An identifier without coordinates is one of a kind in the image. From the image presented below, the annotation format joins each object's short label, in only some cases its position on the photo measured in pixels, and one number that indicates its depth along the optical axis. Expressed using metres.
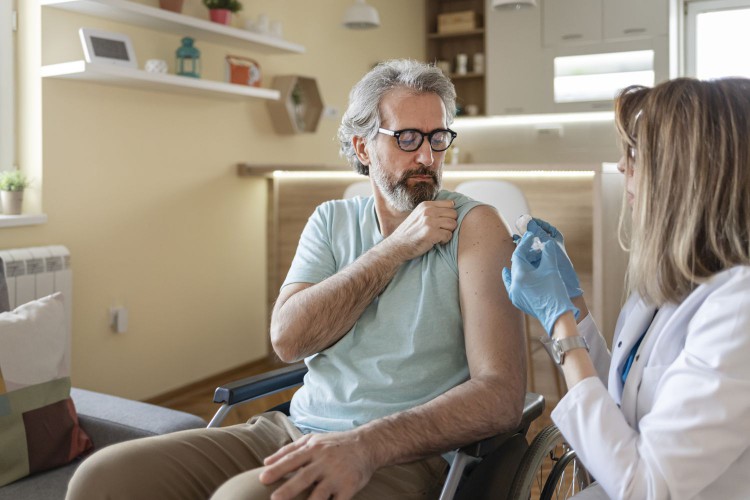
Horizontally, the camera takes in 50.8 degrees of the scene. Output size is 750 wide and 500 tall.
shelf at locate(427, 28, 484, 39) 6.13
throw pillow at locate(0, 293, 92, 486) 1.77
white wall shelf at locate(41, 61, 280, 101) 3.06
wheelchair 1.35
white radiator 2.87
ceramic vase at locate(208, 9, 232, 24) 3.81
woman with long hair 1.07
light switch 3.52
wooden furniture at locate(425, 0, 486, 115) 6.29
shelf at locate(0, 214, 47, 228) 2.95
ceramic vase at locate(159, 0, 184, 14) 3.57
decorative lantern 3.68
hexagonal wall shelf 4.48
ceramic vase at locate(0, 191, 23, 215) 3.04
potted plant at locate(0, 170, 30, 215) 3.04
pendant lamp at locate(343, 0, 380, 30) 4.67
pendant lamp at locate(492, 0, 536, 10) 4.39
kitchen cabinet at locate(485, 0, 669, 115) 5.48
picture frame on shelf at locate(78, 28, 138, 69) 3.15
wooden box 6.12
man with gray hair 1.33
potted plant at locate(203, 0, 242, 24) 3.82
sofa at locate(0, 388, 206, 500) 1.72
